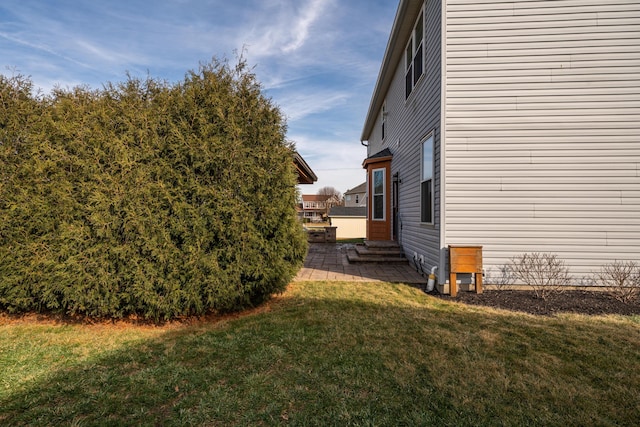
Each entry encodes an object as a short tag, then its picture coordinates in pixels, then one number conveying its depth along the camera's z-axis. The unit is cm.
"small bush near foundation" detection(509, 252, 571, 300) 468
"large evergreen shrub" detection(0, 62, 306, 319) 341
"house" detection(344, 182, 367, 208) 4115
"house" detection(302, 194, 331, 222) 6218
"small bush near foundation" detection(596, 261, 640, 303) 432
